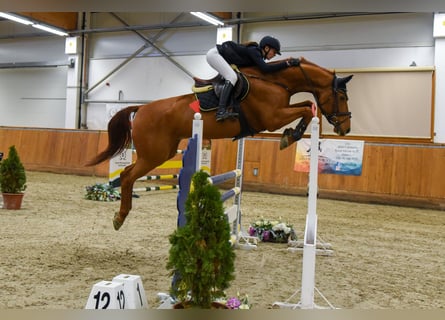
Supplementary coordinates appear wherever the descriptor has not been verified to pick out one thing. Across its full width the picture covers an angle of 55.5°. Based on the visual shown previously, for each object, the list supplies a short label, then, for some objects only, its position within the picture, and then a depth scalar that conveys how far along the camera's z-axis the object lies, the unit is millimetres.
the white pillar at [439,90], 7719
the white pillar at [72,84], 11312
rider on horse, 2914
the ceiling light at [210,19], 9073
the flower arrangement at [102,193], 6180
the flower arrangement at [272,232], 3926
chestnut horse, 3021
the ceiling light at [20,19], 9316
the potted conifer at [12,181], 4695
